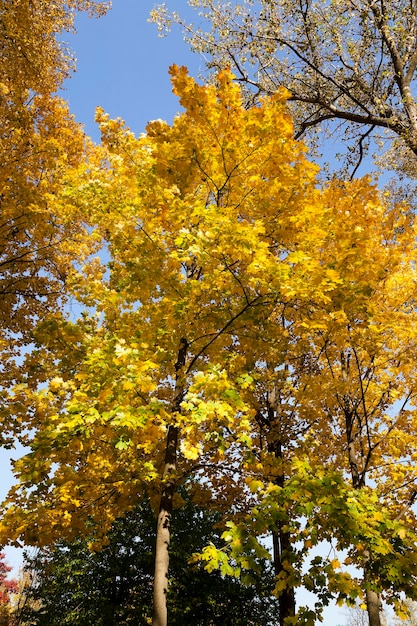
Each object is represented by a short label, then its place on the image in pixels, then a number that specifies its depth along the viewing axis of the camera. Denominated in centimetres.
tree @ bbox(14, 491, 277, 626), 977
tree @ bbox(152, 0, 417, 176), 870
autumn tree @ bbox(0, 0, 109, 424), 755
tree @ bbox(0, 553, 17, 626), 3048
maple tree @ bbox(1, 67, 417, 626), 388
